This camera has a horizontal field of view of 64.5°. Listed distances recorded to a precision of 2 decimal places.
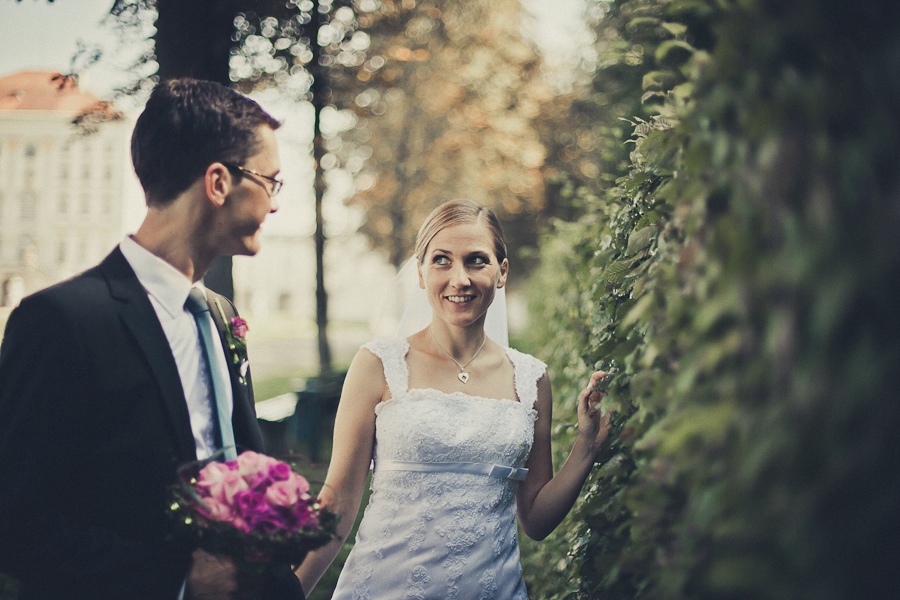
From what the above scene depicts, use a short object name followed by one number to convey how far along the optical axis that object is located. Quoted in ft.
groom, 6.58
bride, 10.03
